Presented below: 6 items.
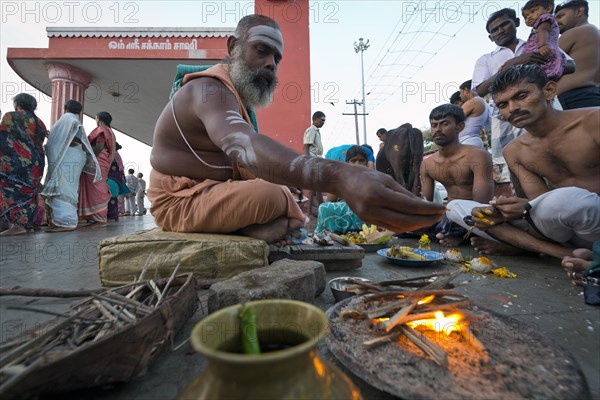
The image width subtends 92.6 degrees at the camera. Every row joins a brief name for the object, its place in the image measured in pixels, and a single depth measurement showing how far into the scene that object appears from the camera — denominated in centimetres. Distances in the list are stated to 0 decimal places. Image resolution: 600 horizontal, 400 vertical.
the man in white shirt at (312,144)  700
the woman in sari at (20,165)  459
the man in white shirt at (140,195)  1567
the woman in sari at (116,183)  712
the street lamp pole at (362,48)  2685
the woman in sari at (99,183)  591
